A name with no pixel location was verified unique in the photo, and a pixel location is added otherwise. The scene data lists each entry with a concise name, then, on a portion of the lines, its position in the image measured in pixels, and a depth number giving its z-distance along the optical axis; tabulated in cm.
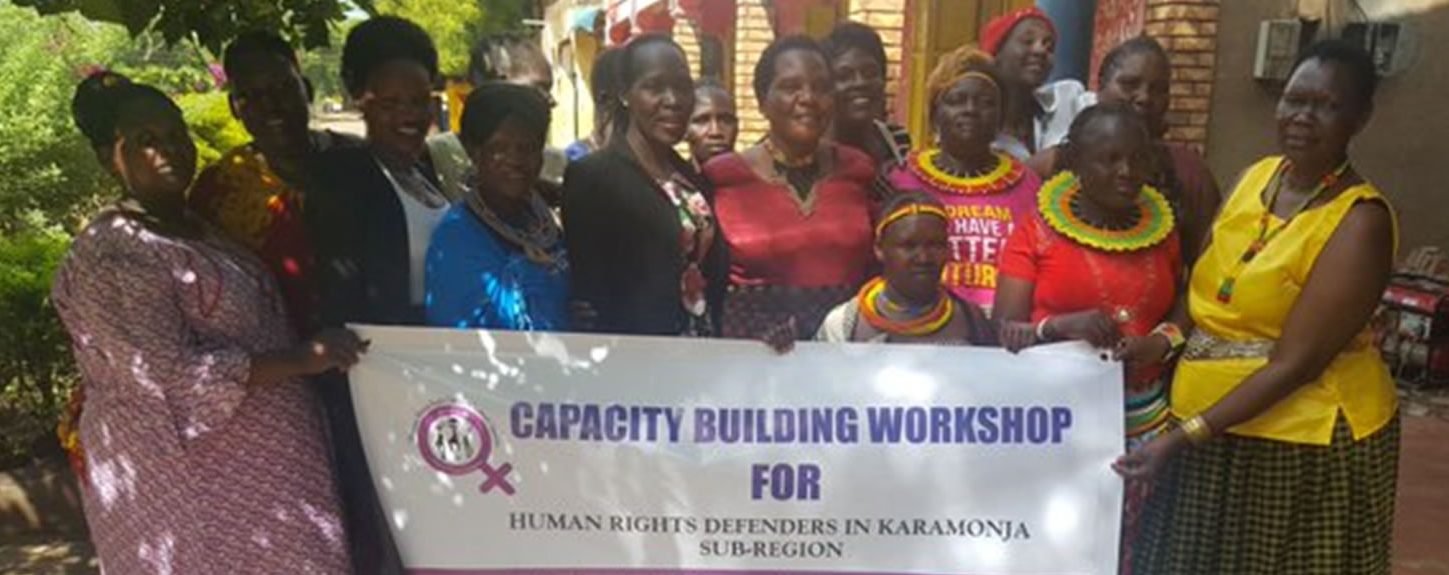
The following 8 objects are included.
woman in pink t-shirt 306
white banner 278
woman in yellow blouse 244
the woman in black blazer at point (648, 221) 275
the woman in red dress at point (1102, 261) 271
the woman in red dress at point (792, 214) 295
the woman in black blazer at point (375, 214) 263
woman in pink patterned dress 235
